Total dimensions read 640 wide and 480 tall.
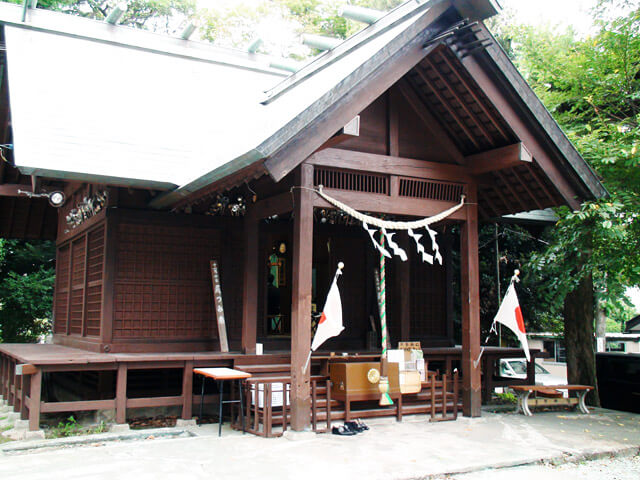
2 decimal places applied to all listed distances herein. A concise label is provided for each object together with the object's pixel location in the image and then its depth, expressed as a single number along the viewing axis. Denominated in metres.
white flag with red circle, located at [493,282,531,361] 9.08
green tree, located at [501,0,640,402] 9.87
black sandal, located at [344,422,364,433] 7.78
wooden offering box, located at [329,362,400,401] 8.16
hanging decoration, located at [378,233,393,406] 8.05
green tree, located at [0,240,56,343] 18.95
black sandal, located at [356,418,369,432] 7.88
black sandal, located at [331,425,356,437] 7.65
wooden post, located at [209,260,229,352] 9.76
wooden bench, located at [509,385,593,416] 9.81
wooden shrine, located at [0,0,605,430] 7.81
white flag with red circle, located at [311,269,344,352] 7.86
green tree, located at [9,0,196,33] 25.73
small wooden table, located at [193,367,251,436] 7.52
